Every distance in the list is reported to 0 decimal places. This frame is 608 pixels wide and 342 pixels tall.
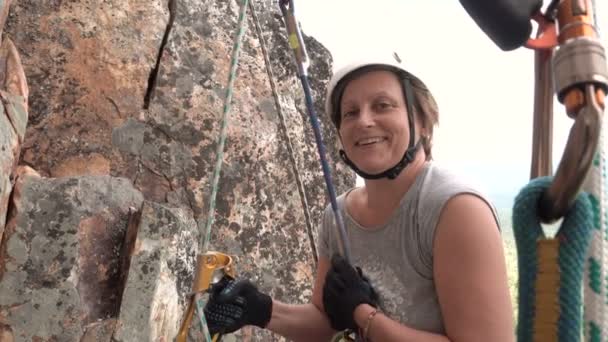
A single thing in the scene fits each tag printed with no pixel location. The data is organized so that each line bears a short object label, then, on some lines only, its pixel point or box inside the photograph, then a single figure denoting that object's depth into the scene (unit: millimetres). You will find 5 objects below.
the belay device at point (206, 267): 1832
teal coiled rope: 692
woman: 1451
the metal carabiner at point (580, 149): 639
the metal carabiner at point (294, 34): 2262
